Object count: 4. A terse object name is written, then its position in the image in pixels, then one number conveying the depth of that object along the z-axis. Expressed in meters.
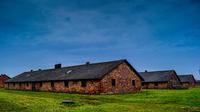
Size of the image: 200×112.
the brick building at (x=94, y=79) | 41.41
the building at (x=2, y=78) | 91.07
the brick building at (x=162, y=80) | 72.12
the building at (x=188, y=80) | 101.83
